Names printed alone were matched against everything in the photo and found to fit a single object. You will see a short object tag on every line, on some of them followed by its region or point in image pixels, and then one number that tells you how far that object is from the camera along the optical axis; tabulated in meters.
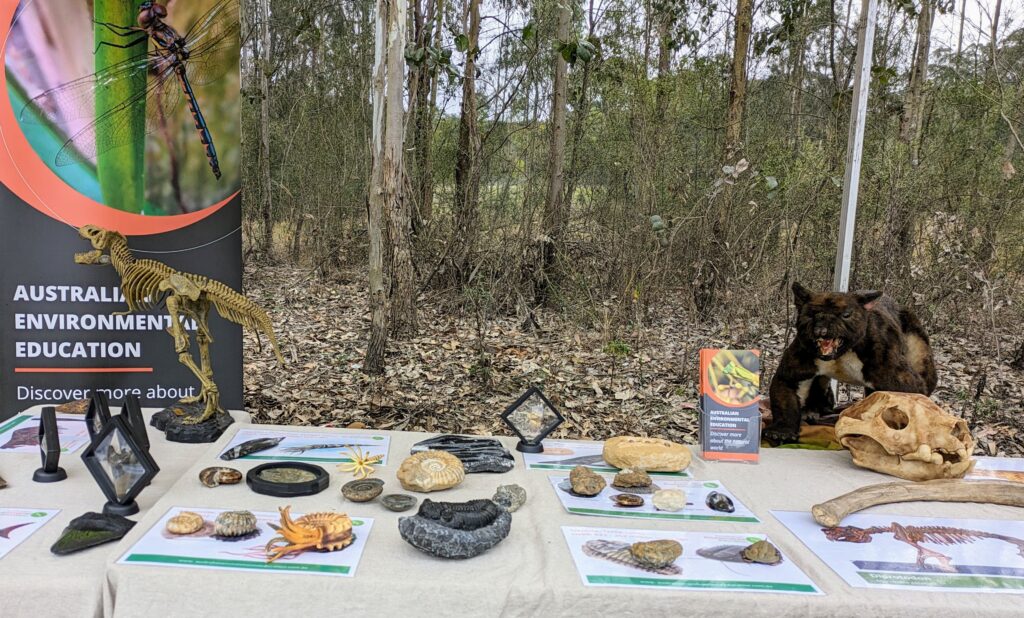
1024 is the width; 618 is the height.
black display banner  2.61
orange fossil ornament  1.42
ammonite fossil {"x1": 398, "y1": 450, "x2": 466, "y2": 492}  1.77
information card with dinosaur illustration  1.40
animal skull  1.96
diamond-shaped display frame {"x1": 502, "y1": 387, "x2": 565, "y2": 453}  2.16
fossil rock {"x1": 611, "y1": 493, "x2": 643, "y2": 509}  1.73
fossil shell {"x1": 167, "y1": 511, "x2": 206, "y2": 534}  1.47
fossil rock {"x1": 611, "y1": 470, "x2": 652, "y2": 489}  1.85
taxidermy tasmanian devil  2.17
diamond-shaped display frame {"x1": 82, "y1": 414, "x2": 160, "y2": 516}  1.56
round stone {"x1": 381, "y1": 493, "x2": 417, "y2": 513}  1.65
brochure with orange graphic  2.08
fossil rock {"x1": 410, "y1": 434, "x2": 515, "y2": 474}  1.96
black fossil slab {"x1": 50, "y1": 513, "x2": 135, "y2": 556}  1.39
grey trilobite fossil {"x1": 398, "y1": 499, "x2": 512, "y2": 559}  1.40
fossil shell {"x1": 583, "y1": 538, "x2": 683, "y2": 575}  1.41
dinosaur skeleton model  2.04
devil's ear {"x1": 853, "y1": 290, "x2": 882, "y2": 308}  2.16
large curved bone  1.79
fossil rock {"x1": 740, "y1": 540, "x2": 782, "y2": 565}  1.46
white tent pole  2.64
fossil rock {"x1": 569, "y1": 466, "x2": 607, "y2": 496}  1.79
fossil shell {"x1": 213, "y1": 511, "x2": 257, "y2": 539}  1.46
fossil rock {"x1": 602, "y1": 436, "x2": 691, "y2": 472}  1.99
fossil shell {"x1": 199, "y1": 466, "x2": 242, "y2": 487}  1.74
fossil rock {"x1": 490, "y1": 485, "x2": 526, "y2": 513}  1.68
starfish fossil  1.90
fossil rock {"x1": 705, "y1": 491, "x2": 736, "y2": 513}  1.73
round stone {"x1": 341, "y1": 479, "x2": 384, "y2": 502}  1.68
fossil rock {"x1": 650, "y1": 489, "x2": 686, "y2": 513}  1.71
